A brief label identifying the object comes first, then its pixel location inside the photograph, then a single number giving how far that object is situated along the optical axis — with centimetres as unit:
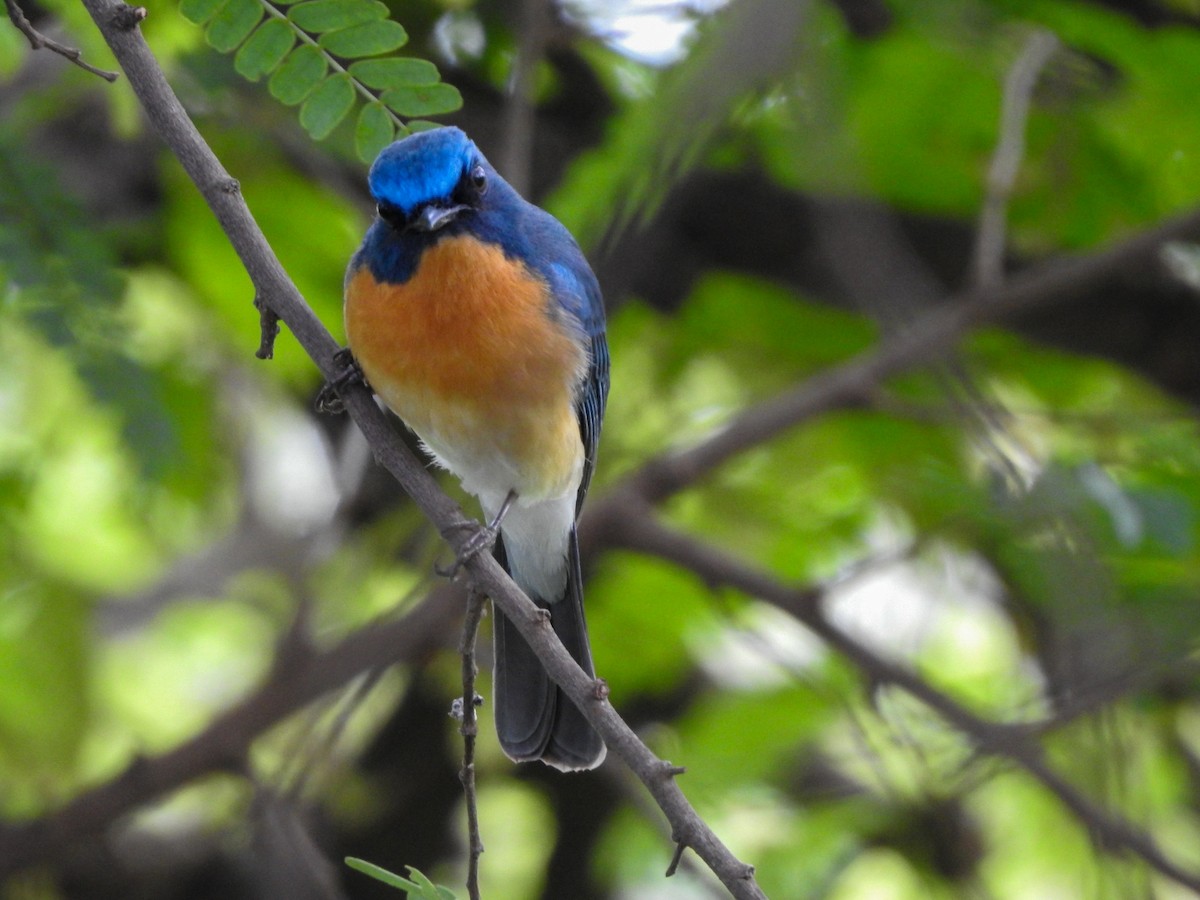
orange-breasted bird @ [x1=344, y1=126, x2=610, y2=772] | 705
